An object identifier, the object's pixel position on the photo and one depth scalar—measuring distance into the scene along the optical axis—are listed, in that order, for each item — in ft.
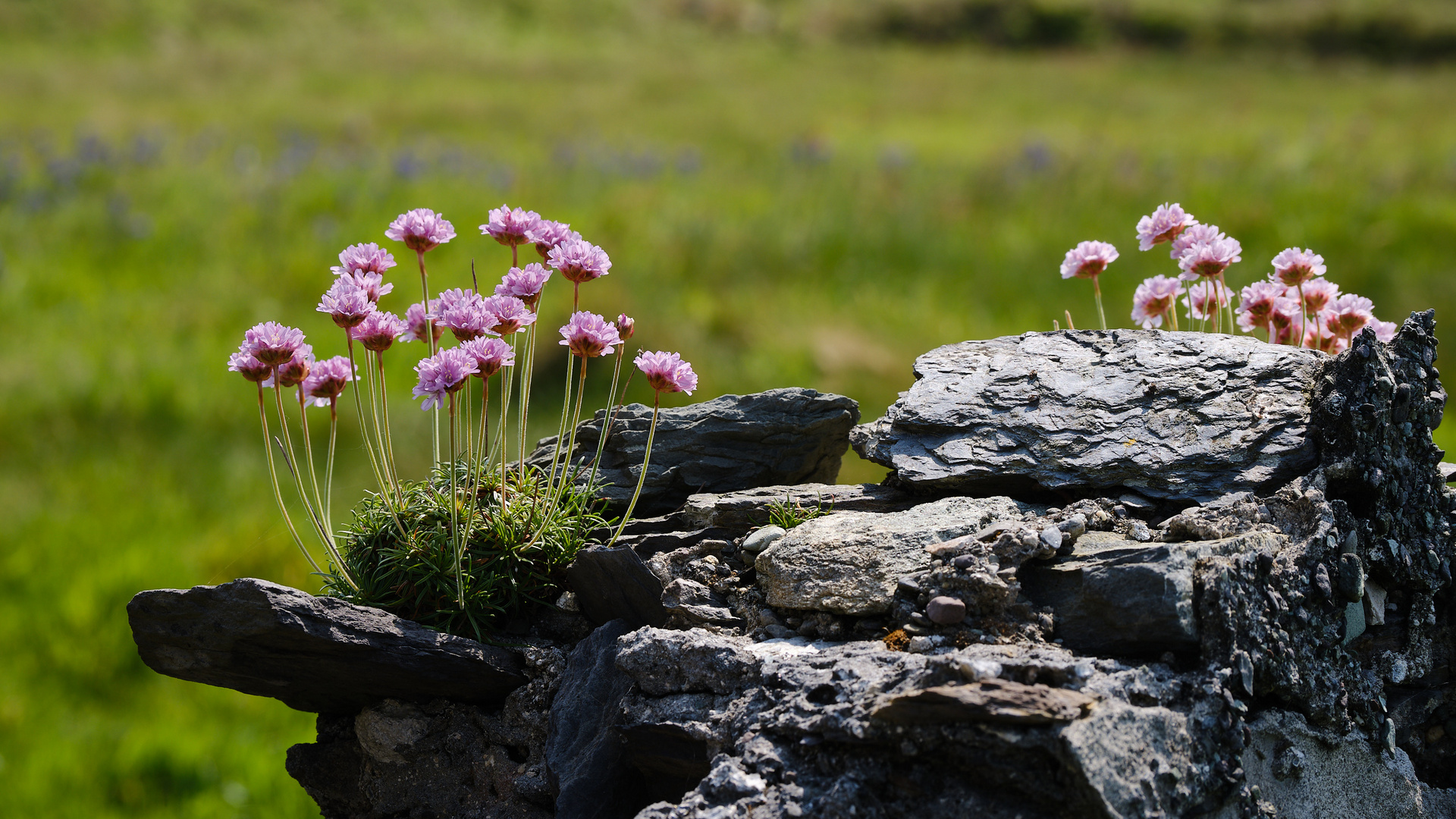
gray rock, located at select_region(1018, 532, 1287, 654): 6.91
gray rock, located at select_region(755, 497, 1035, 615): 7.89
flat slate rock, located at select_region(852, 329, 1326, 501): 8.46
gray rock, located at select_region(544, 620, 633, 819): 7.81
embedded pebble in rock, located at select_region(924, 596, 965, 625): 7.32
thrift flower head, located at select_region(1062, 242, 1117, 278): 10.82
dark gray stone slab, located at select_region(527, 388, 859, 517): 10.57
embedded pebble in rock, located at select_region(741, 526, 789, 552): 8.89
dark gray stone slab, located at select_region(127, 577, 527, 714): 8.16
